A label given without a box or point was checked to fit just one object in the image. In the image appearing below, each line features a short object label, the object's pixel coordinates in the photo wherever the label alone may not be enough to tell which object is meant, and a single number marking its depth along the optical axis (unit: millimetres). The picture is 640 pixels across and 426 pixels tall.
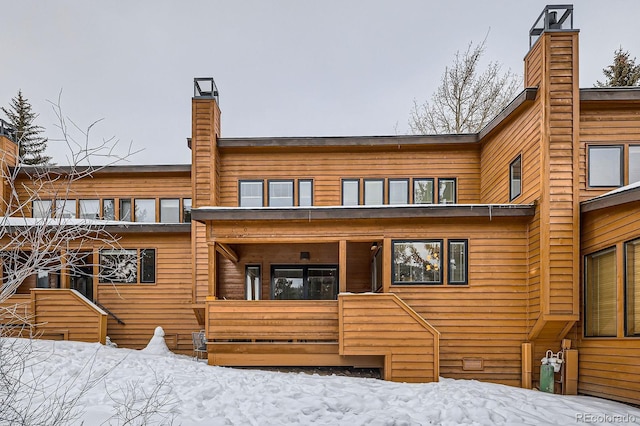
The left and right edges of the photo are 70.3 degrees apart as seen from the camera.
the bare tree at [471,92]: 19203
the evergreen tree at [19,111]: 30203
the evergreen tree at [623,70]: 23516
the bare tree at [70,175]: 3076
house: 8484
